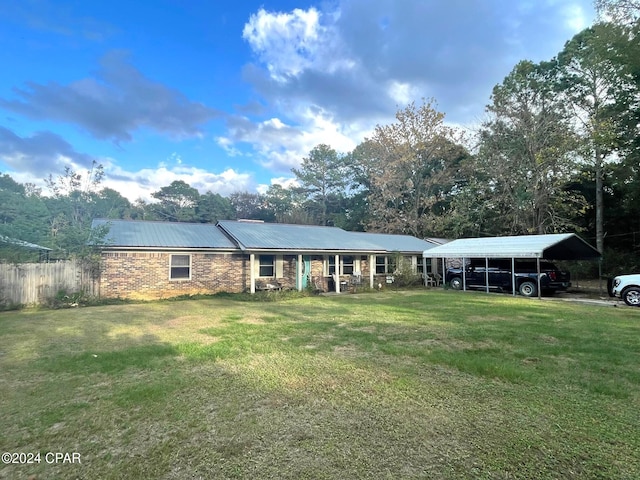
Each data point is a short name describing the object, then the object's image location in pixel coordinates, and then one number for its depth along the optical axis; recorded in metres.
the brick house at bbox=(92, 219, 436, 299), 13.70
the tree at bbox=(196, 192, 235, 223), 50.31
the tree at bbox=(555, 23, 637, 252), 18.62
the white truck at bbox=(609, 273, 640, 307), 11.94
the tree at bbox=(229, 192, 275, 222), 49.47
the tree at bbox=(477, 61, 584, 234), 21.27
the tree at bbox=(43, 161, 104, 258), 15.63
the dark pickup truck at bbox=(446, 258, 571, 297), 15.11
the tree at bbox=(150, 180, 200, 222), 52.16
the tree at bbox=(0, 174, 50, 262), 11.61
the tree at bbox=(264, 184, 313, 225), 46.50
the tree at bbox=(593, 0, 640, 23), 14.95
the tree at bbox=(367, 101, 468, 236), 28.72
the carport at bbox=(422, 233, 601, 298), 14.47
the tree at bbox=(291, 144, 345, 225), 45.19
